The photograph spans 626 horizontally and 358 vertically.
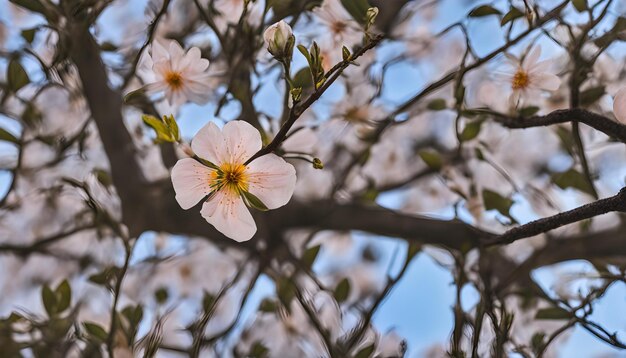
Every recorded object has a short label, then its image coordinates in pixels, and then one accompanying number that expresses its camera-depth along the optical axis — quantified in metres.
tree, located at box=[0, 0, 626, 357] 0.49
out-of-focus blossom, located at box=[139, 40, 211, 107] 0.52
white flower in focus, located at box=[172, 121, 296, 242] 0.42
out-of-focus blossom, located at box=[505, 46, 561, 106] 0.53
